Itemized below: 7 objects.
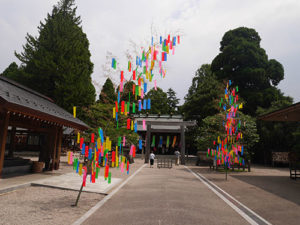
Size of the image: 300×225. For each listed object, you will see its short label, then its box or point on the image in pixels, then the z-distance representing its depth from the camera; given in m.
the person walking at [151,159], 21.38
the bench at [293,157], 14.07
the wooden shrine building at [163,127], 26.23
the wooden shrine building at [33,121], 8.56
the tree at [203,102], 30.47
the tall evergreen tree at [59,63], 24.31
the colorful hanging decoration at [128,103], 6.40
